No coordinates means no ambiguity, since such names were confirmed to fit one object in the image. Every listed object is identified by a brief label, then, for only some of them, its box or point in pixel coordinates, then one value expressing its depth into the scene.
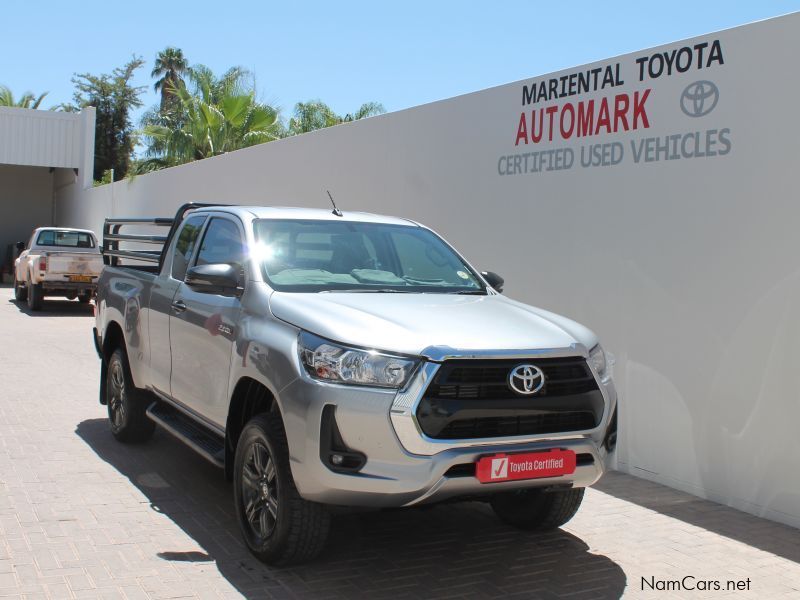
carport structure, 30.95
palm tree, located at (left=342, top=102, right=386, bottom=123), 42.88
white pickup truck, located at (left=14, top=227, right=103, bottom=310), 19.06
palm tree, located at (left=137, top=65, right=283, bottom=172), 30.20
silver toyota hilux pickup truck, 4.19
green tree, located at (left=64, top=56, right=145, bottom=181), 45.97
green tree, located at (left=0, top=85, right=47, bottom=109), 45.31
